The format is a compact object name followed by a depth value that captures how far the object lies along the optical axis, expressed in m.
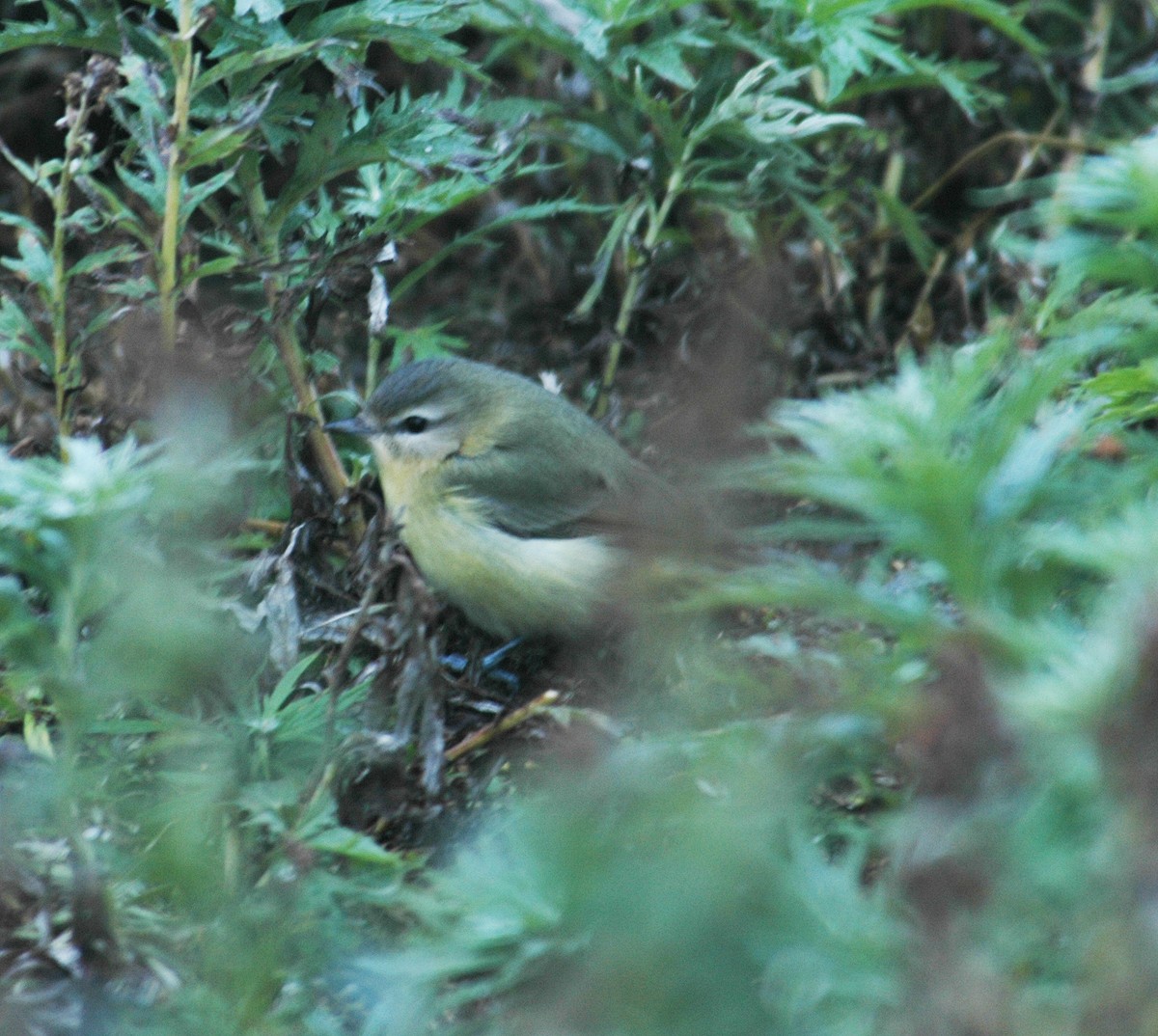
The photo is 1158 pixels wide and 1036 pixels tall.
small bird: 7.05
